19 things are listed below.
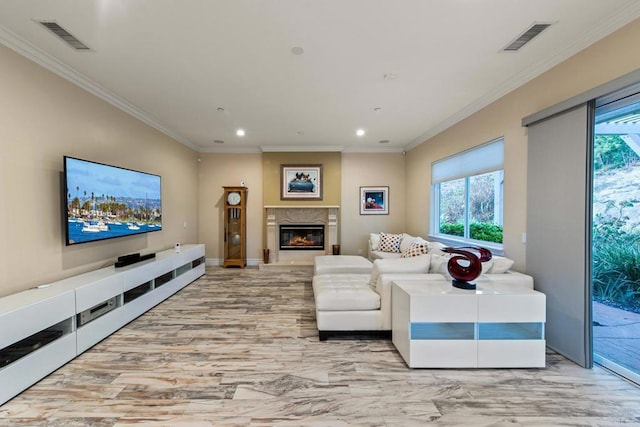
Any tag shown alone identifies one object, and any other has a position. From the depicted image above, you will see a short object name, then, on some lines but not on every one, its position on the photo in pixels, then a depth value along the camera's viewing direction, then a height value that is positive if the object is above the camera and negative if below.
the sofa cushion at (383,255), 5.38 -0.92
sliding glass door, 2.21 -0.24
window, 3.68 +0.24
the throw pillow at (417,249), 4.66 -0.69
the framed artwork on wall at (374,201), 6.61 +0.21
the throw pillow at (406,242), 5.27 -0.65
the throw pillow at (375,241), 5.94 -0.70
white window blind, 3.54 +0.73
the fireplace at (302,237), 6.62 -0.67
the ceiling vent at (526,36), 2.21 +1.50
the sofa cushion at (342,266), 4.17 -0.89
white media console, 1.97 -1.02
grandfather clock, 6.23 -0.39
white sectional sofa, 2.80 -0.93
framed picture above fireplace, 6.42 +0.66
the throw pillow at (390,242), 5.75 -0.71
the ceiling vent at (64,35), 2.19 +1.52
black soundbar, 3.34 -0.64
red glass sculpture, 2.47 -0.54
